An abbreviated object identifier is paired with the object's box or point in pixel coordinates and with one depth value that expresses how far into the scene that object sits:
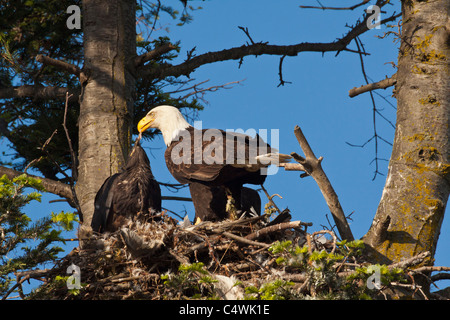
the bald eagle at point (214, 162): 13.65
